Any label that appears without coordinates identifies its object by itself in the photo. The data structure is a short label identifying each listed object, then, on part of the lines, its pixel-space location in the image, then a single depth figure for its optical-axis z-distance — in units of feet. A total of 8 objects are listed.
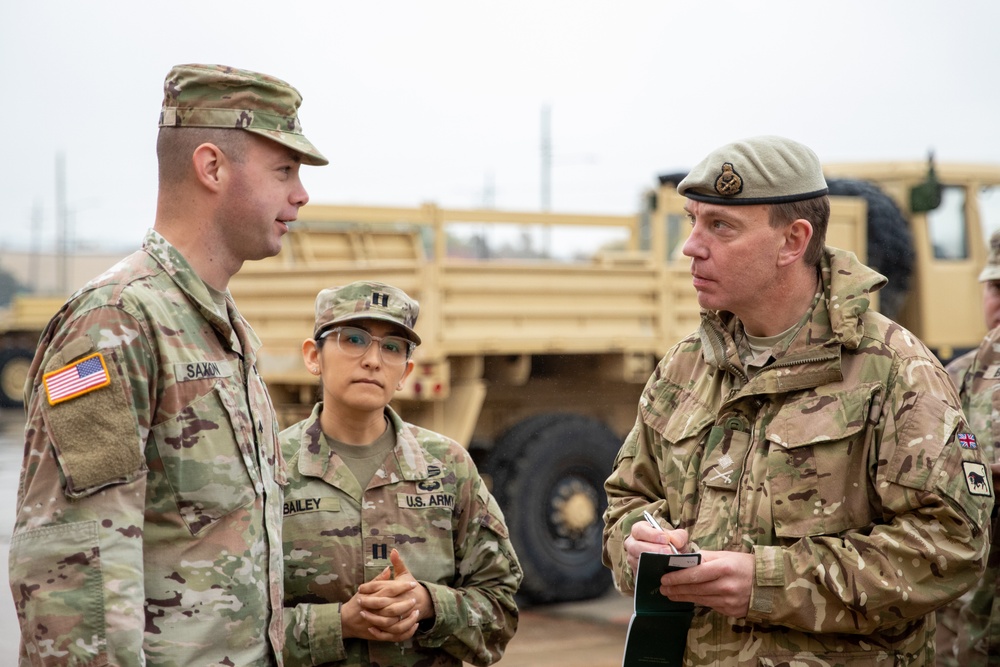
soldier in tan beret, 7.08
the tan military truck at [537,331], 19.67
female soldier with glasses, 8.63
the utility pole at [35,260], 165.67
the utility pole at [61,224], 109.72
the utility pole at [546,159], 91.56
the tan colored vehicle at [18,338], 61.21
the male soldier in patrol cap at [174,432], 5.75
